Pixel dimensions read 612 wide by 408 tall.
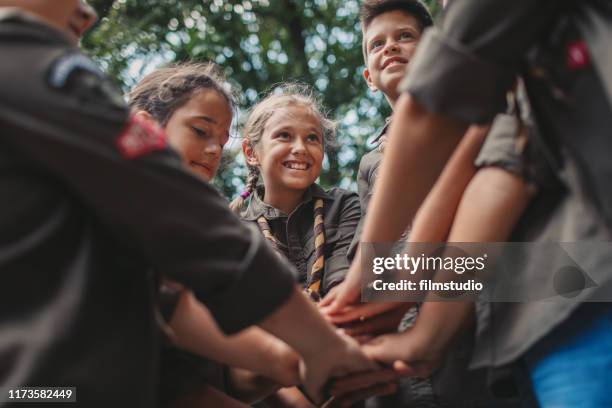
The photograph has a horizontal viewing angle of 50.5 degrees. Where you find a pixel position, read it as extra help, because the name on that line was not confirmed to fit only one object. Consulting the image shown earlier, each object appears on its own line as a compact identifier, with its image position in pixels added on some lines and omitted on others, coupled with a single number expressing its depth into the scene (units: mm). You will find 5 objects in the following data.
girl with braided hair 2285
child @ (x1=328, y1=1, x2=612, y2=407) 1003
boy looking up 2428
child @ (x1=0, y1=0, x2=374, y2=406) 977
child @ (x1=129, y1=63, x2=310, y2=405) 1411
